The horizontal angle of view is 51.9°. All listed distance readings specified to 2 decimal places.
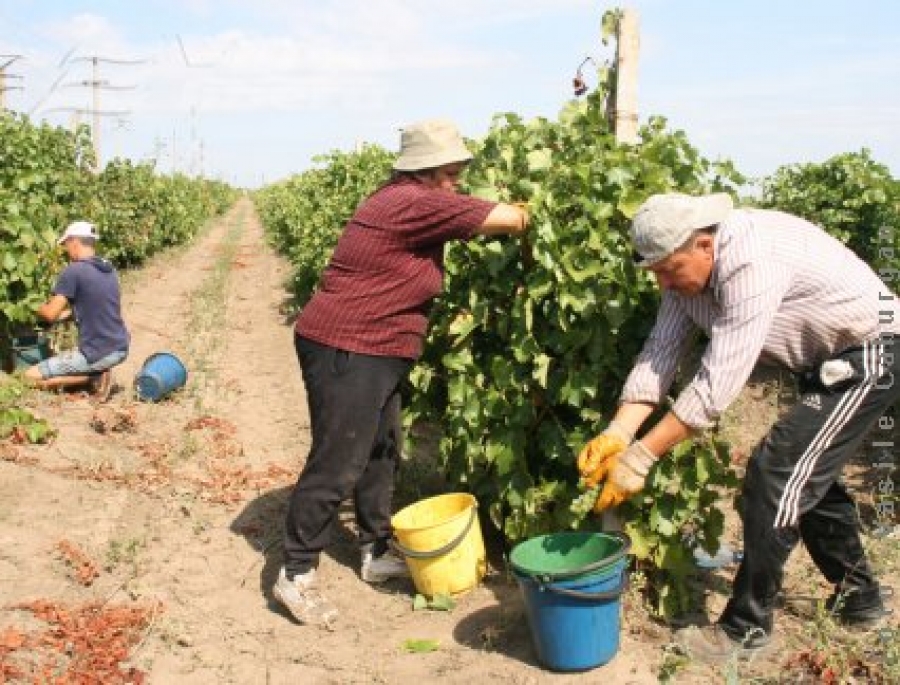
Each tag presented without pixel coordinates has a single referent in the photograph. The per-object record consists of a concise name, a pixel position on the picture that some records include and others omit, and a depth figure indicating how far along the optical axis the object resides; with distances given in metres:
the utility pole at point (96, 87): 31.95
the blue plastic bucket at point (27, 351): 8.52
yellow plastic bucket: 4.28
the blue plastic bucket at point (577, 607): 3.46
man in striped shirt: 3.31
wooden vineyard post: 4.53
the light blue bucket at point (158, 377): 8.03
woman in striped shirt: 4.18
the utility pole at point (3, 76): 17.86
